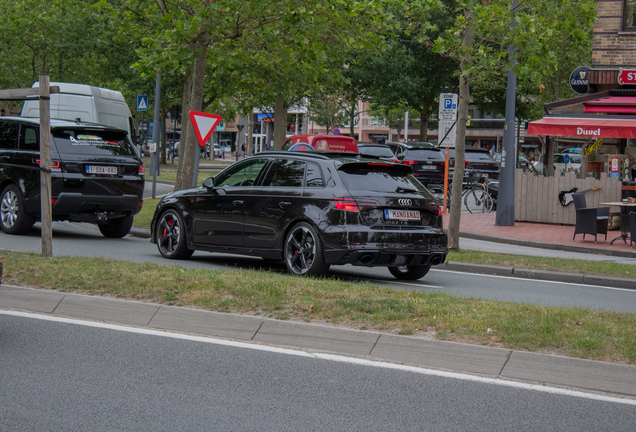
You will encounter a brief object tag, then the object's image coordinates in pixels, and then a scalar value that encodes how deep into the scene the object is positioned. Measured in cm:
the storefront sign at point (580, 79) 2292
